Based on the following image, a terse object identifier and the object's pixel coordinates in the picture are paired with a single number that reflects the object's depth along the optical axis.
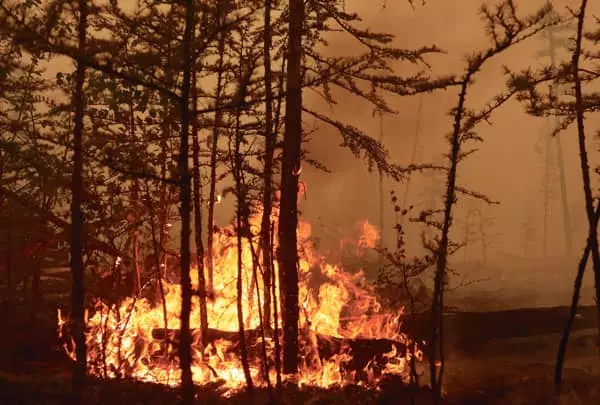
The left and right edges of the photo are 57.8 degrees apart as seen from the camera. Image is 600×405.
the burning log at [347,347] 10.56
